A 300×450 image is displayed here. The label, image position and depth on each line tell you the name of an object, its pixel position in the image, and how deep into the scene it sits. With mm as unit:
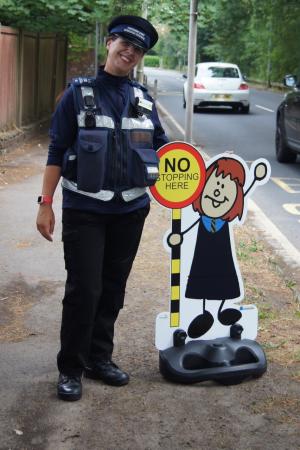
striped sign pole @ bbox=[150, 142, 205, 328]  4016
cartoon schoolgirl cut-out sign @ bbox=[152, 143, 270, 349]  4145
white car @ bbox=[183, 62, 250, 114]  23312
